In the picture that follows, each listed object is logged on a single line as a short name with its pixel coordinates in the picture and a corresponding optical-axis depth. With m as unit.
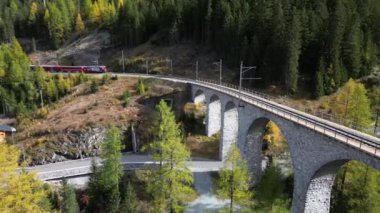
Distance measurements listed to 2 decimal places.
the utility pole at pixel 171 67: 94.76
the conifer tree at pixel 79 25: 127.94
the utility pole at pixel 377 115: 47.01
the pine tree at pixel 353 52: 66.19
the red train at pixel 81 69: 95.46
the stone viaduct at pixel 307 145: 25.12
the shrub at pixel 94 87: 77.56
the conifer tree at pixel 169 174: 35.53
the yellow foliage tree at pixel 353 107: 37.22
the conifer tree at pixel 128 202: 38.19
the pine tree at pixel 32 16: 136.12
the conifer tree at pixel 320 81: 64.62
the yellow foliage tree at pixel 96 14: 129.38
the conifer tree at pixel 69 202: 36.50
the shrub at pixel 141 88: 74.09
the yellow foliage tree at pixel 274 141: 52.59
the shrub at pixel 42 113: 70.97
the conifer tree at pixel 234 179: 30.66
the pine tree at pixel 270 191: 32.52
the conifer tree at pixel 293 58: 66.81
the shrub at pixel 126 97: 69.31
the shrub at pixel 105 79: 82.21
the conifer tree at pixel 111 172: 37.62
